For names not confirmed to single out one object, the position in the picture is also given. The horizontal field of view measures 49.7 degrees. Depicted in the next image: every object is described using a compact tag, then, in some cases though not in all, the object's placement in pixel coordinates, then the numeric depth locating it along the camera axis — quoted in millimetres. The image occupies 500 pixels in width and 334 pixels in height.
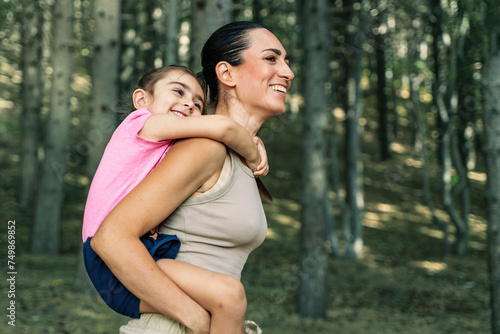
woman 1589
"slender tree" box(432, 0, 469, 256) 13328
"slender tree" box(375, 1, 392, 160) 14234
